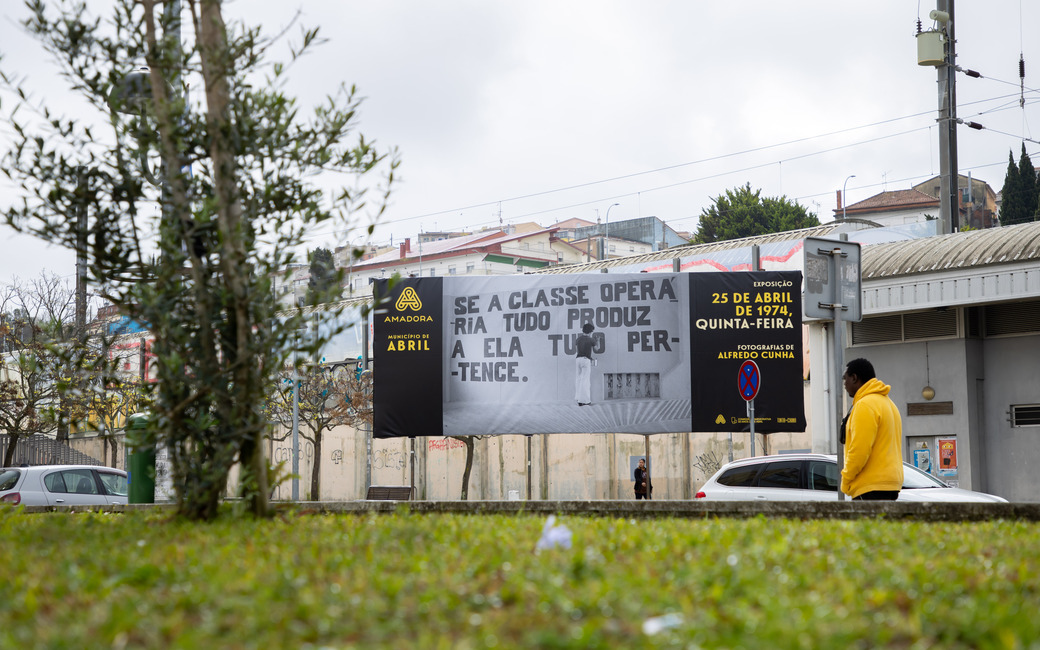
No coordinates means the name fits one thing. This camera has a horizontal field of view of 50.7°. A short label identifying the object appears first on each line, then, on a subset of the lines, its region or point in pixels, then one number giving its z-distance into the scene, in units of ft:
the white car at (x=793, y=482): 43.60
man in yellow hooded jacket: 28.48
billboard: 66.85
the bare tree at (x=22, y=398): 86.63
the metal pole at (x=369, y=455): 110.73
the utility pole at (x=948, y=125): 83.46
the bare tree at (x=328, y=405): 107.24
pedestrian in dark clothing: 85.46
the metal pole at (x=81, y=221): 24.80
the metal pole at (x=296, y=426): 97.58
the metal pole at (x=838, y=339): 34.99
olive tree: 24.35
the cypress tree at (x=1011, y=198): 215.31
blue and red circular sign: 57.26
